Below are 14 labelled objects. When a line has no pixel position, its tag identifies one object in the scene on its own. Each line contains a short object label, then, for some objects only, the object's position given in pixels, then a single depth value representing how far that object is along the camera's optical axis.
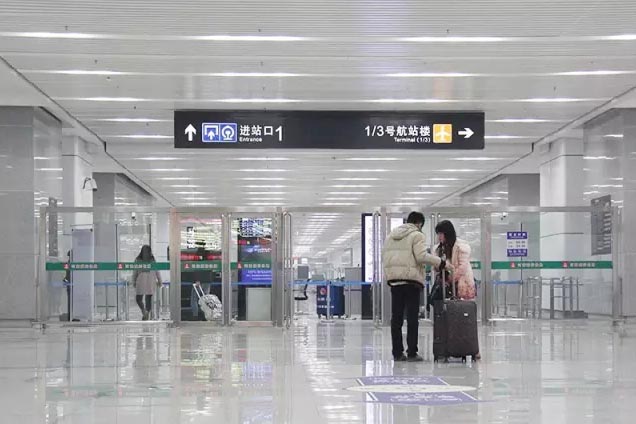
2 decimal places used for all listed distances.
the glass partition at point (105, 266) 17.75
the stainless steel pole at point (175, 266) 17.78
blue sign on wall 18.39
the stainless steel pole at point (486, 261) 18.09
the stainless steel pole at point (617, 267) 17.64
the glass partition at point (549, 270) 18.25
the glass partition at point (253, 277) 18.02
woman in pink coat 9.38
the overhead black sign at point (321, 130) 15.93
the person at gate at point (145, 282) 17.97
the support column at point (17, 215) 17.02
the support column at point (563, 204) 19.16
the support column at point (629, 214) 17.33
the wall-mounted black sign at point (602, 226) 17.97
